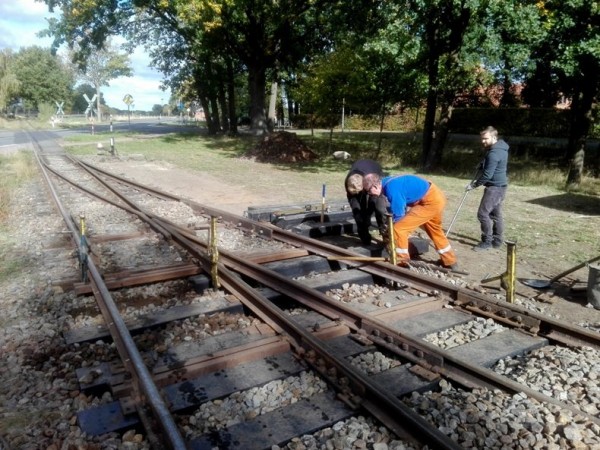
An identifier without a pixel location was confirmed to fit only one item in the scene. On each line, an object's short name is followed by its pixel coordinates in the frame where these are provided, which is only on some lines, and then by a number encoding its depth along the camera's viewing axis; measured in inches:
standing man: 305.5
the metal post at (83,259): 226.5
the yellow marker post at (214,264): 216.1
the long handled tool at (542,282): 236.1
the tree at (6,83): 2800.2
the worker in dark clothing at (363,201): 252.9
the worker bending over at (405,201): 248.5
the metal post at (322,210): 351.6
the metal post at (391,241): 235.8
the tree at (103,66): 3307.1
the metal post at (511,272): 193.9
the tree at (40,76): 3951.8
